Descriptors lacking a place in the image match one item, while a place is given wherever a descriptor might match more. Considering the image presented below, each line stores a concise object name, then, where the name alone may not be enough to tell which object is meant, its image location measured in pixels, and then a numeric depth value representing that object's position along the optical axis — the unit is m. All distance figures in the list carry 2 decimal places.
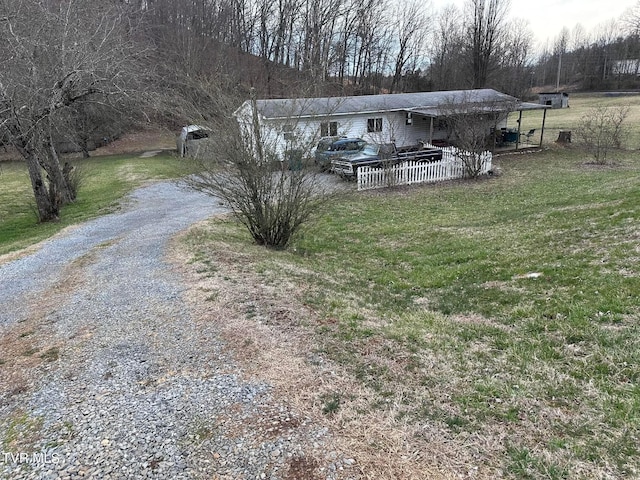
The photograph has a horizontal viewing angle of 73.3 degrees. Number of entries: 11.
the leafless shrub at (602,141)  19.72
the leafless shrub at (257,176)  7.44
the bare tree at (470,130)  16.67
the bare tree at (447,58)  45.16
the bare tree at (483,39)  39.81
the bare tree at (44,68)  10.91
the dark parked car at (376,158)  16.72
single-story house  20.66
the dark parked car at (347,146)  17.39
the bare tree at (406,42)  45.06
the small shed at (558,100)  46.69
